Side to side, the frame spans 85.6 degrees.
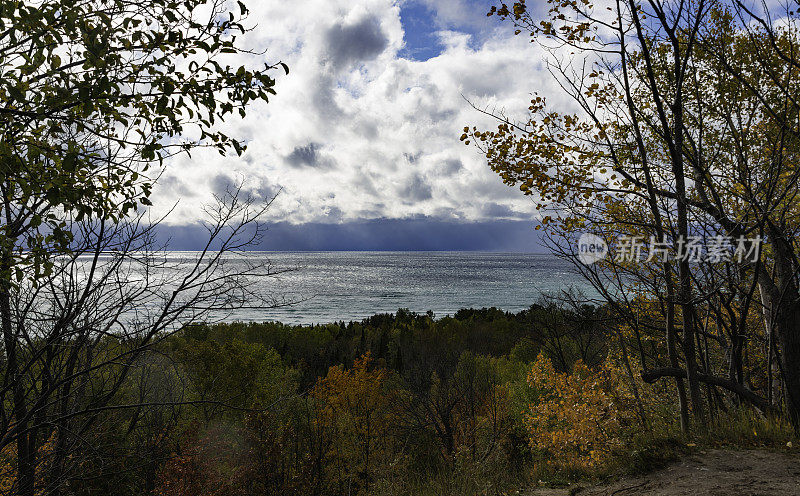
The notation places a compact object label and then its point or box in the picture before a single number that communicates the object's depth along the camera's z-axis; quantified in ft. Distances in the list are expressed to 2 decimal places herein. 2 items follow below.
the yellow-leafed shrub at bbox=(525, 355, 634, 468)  57.41
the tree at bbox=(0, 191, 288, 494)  14.10
